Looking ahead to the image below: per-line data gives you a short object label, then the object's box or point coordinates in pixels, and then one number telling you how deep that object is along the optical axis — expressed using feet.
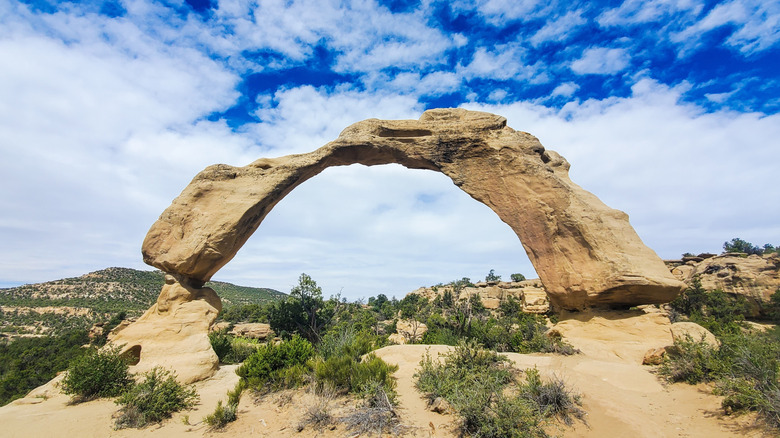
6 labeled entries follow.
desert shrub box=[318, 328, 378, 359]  26.86
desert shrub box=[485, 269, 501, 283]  194.29
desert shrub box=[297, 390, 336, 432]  17.30
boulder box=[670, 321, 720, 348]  23.94
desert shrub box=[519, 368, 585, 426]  17.37
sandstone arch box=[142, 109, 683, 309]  30.89
